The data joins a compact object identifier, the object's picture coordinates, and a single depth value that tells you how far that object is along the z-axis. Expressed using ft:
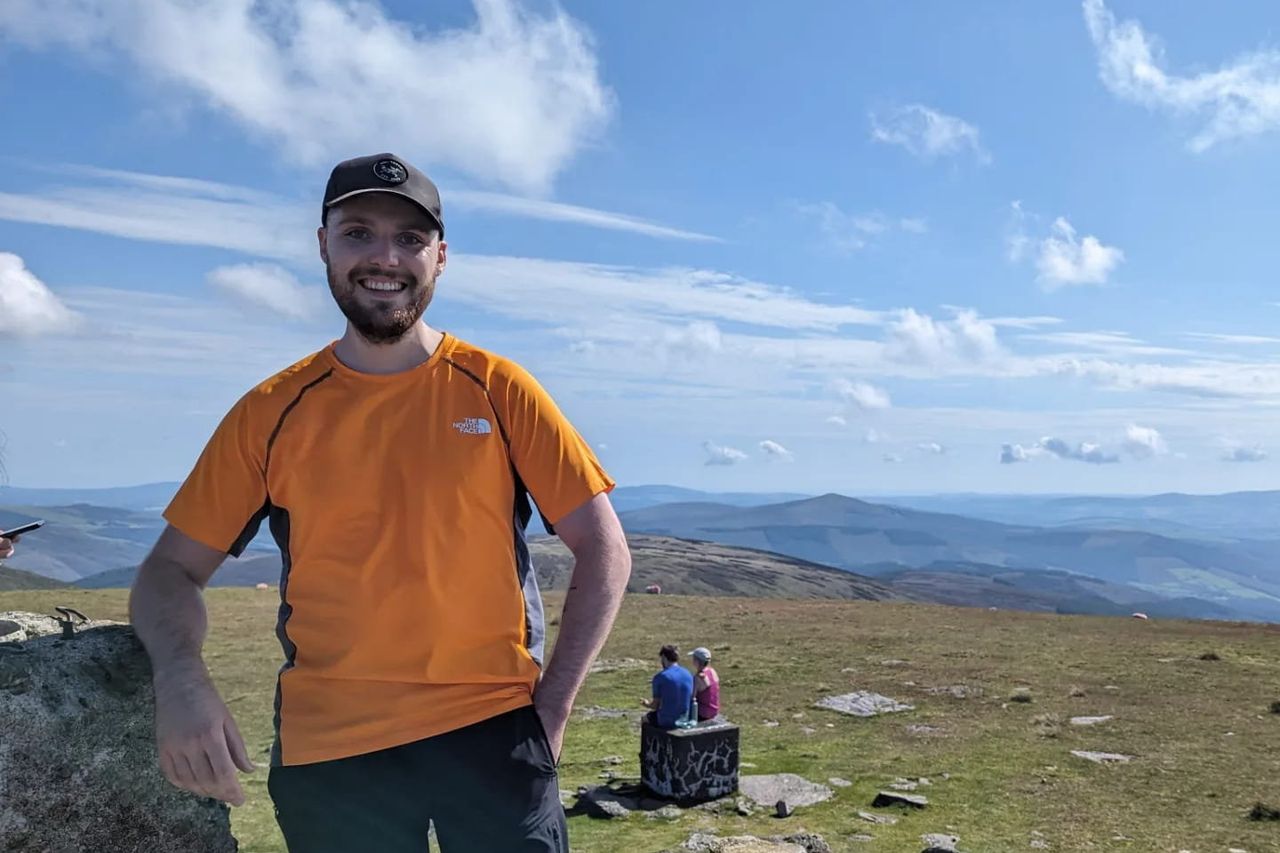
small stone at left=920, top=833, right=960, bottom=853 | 31.87
